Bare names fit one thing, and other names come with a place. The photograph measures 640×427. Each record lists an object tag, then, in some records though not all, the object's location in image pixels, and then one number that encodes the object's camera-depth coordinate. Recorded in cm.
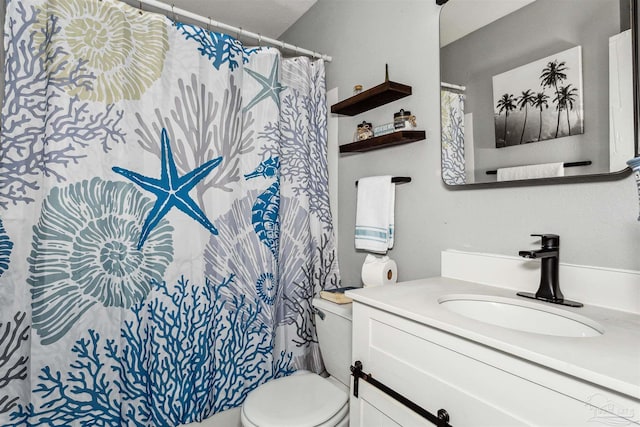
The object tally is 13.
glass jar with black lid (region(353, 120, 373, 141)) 178
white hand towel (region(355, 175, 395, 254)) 163
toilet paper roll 156
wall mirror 95
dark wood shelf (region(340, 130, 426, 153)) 150
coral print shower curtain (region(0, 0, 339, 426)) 134
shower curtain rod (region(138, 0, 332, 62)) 160
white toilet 122
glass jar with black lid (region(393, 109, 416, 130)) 154
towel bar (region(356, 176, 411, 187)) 159
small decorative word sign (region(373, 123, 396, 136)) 161
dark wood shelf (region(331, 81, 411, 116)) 156
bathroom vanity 58
